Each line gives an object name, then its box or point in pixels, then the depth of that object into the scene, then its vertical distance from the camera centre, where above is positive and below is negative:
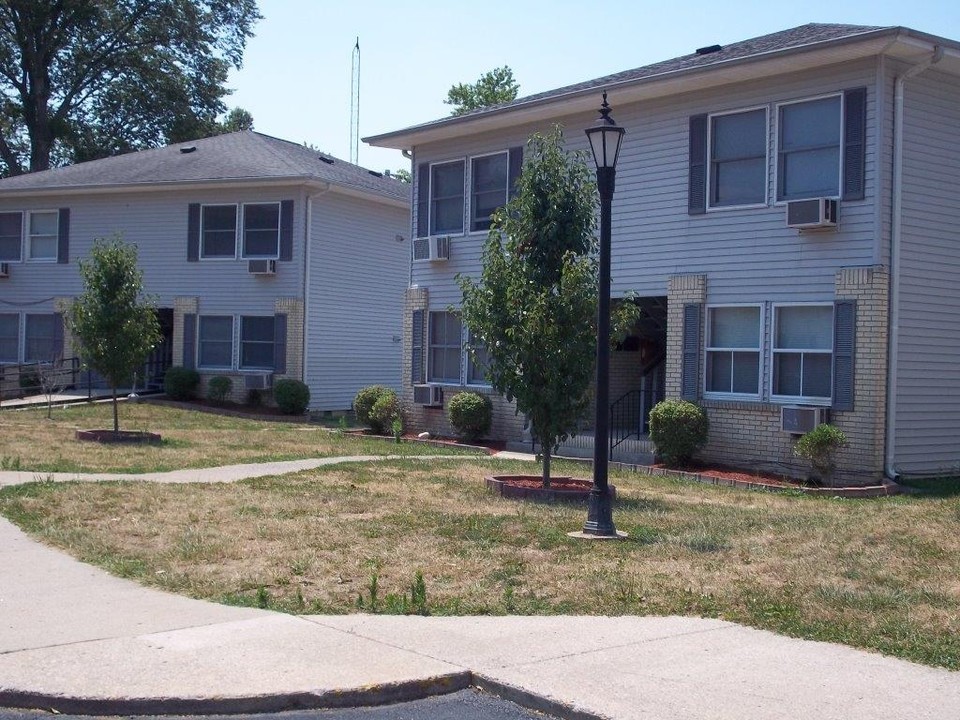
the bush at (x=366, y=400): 23.02 -0.83
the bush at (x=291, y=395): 26.52 -0.89
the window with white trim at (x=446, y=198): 22.36 +3.30
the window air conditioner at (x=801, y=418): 15.94 -0.65
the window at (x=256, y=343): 28.14 +0.35
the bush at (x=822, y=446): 15.36 -1.01
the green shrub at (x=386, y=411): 22.44 -1.01
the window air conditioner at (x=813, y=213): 15.88 +2.27
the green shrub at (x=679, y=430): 17.12 -0.93
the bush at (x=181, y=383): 27.83 -0.70
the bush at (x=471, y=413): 20.86 -0.94
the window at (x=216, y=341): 28.64 +0.37
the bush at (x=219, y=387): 27.41 -0.76
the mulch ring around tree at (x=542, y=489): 13.26 -1.50
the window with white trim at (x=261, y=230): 28.12 +3.18
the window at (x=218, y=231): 28.66 +3.18
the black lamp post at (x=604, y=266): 11.23 +1.02
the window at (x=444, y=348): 22.52 +0.27
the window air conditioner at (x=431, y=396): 22.31 -0.67
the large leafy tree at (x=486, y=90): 51.88 +12.67
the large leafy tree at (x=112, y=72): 46.75 +12.10
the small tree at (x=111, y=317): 19.77 +0.63
